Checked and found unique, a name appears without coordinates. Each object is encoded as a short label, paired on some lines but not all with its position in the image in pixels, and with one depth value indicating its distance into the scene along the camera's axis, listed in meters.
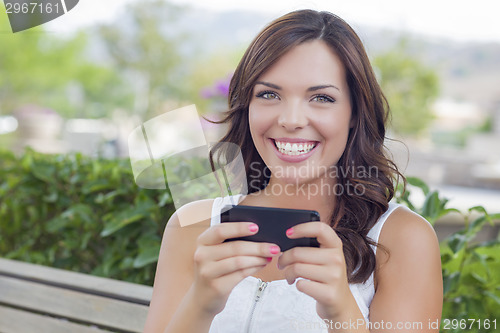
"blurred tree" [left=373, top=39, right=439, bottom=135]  14.98
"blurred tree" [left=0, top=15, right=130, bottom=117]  16.66
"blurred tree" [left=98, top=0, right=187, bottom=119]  23.52
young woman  1.00
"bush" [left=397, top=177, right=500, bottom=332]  1.35
